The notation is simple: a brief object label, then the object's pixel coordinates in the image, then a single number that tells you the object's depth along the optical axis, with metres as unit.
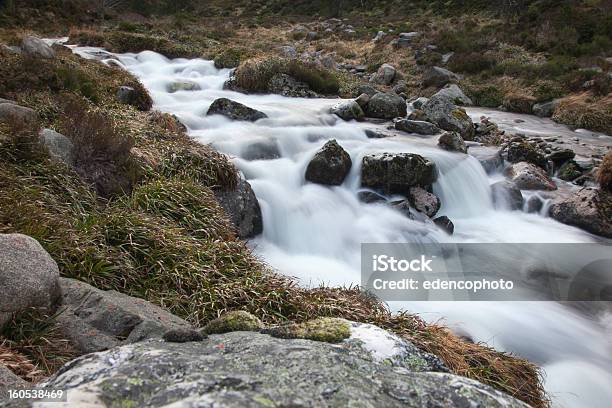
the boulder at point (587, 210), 9.94
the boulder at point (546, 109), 19.30
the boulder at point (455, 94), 20.19
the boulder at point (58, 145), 6.55
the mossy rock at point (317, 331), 2.79
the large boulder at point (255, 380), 1.93
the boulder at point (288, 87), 18.64
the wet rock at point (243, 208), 7.91
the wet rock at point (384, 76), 23.25
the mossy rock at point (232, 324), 3.01
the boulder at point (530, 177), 11.81
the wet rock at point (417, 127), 14.44
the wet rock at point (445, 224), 9.48
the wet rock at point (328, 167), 10.42
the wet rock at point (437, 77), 22.28
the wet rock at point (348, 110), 15.33
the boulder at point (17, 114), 6.77
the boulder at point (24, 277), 3.65
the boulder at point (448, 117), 15.21
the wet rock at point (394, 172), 10.39
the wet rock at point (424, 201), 10.05
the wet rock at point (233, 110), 13.55
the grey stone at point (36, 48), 12.99
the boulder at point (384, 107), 16.05
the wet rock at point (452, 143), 12.84
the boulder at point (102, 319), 3.84
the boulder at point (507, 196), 11.23
